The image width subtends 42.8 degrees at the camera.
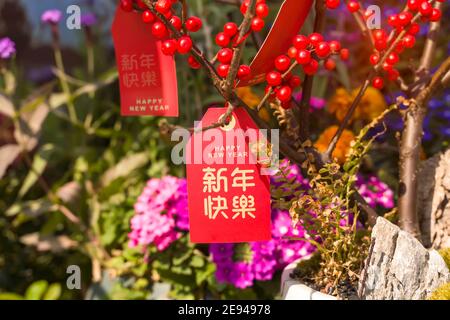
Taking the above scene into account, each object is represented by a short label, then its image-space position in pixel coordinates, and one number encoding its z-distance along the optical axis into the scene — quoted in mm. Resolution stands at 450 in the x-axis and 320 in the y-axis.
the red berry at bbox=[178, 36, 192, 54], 883
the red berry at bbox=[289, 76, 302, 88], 944
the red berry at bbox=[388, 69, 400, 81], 1043
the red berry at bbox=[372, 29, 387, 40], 984
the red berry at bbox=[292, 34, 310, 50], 888
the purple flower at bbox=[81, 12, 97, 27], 1597
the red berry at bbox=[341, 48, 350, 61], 975
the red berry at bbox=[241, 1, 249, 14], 937
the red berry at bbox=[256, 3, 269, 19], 896
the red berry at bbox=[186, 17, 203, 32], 921
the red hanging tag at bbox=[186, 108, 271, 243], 945
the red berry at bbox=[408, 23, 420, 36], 982
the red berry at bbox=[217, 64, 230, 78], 894
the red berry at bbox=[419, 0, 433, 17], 946
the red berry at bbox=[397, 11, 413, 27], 955
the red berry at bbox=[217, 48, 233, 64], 880
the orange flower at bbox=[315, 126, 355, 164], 1285
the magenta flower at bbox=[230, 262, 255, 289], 1225
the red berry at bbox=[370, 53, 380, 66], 1013
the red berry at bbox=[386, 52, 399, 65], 1011
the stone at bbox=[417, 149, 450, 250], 1128
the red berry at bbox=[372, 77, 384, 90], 1032
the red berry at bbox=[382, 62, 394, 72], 1016
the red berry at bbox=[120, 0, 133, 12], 1012
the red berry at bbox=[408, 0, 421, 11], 960
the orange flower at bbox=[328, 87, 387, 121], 1340
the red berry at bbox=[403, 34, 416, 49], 973
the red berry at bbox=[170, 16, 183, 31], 925
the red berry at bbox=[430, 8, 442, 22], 958
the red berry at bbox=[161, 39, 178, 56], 912
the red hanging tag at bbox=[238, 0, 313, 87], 896
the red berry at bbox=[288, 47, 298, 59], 894
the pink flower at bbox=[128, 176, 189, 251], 1264
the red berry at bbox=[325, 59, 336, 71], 966
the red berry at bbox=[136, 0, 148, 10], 1010
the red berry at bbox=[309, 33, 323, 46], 892
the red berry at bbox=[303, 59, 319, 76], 911
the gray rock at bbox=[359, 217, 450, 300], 867
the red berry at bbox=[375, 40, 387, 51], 989
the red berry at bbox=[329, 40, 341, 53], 923
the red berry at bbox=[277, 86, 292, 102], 915
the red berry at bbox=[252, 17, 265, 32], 888
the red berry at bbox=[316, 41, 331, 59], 879
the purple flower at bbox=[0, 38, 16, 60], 1467
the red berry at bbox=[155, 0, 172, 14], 881
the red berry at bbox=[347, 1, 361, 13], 988
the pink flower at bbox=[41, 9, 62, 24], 1550
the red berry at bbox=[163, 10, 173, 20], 902
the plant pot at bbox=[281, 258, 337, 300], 930
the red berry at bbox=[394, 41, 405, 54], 990
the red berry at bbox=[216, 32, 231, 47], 888
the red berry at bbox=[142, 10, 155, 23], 962
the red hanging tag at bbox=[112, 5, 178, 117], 1051
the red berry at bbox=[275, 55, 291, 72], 906
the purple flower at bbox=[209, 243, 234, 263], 1245
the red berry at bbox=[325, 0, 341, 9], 932
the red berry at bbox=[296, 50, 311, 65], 879
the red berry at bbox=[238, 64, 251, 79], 919
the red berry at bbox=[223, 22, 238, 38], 880
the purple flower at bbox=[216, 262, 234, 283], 1239
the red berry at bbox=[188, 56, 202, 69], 958
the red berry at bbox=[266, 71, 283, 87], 912
